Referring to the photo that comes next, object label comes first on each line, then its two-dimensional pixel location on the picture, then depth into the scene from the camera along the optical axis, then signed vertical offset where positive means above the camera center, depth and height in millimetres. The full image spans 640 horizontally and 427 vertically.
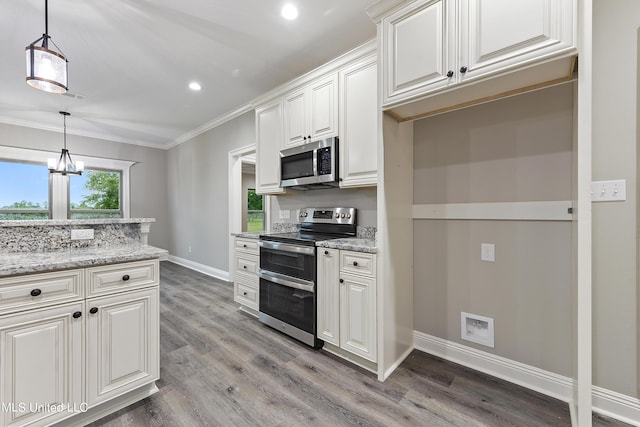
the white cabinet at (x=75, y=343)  1280 -691
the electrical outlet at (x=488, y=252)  1966 -298
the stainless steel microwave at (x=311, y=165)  2490 +455
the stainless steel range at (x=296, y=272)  2354 -563
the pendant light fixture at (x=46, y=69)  1520 +825
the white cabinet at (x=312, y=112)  2510 +979
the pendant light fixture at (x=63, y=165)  4035 +702
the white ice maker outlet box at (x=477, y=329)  1986 -881
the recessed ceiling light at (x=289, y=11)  2119 +1589
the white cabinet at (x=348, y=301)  1976 -691
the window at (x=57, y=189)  4746 +459
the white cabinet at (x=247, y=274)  2979 -708
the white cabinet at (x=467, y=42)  1280 +907
